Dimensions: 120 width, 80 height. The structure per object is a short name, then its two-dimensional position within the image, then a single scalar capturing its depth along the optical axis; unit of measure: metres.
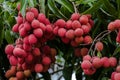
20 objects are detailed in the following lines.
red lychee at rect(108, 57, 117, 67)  1.29
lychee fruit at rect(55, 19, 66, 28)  1.35
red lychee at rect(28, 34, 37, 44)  1.29
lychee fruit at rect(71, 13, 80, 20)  1.34
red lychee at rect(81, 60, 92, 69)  1.26
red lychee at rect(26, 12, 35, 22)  1.32
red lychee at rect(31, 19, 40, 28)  1.31
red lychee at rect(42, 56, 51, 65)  1.36
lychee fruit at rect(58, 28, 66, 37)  1.33
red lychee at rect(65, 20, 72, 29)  1.34
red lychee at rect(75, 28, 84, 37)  1.31
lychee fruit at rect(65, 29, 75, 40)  1.31
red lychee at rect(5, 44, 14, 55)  1.40
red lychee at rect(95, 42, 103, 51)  1.33
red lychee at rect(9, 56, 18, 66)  1.39
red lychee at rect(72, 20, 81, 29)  1.32
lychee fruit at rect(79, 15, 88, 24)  1.33
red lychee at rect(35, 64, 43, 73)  1.35
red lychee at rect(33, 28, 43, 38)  1.29
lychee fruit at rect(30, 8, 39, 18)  1.36
